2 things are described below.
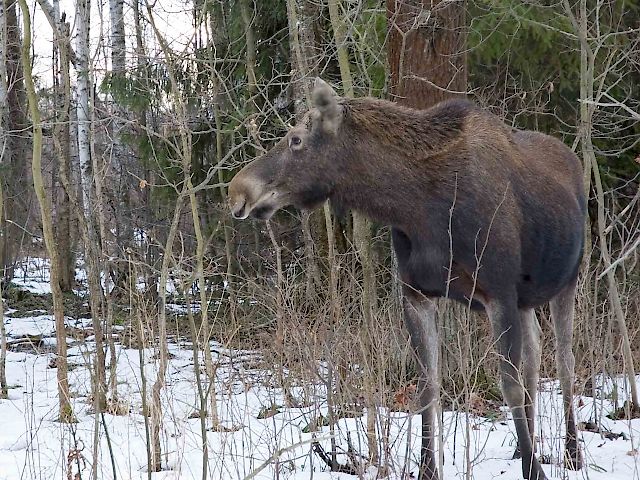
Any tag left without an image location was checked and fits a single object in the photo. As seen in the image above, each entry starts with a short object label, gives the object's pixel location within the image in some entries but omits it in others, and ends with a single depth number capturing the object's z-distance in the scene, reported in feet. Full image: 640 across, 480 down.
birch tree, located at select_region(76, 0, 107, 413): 38.70
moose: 31.04
